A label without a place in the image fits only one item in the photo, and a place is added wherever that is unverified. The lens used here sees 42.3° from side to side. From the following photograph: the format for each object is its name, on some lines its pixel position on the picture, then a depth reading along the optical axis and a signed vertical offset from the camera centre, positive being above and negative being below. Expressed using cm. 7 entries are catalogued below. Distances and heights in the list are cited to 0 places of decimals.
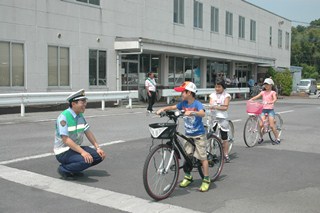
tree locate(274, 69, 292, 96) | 4159 +3
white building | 1836 +220
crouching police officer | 654 -99
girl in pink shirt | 1043 -42
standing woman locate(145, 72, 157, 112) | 1911 -31
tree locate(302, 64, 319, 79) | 9175 +258
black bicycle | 552 -110
